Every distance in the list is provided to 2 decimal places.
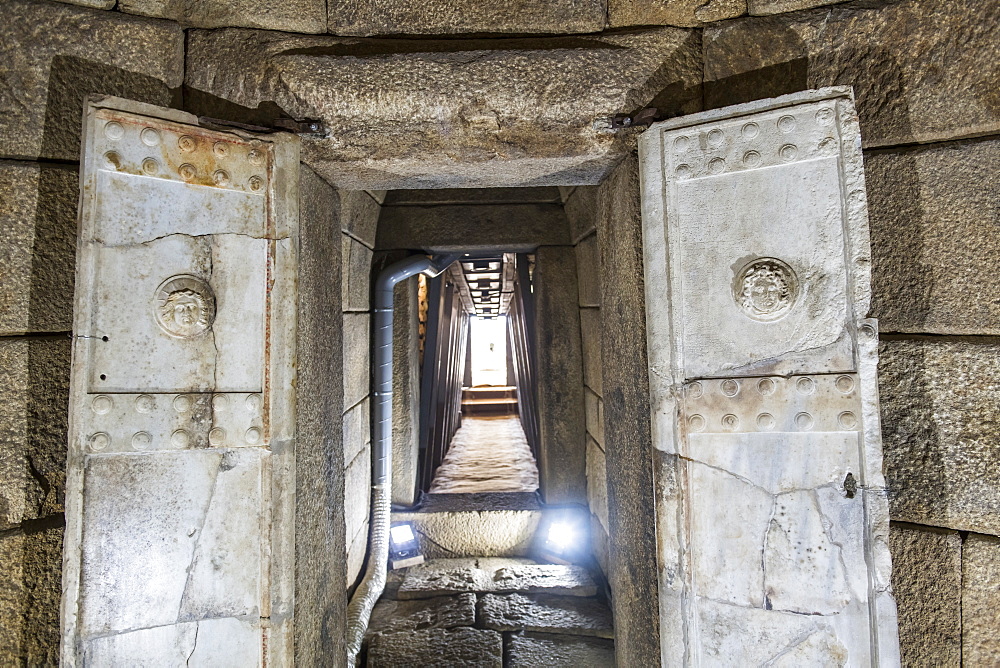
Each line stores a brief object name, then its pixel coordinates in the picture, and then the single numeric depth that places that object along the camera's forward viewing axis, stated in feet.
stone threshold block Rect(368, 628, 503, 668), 7.84
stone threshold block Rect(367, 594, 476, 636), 8.62
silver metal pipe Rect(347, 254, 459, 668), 10.03
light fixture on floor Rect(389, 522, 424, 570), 10.36
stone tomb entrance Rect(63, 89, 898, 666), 4.04
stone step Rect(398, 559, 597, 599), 9.49
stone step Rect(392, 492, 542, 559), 10.87
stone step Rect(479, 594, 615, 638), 8.50
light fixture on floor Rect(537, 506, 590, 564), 10.35
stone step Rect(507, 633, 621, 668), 7.88
